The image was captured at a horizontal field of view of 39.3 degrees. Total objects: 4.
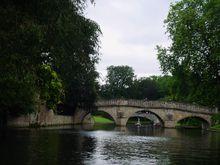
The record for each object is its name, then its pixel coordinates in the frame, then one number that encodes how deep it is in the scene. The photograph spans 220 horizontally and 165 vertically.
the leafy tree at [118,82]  82.24
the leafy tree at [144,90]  81.68
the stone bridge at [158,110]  44.49
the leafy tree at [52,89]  15.23
